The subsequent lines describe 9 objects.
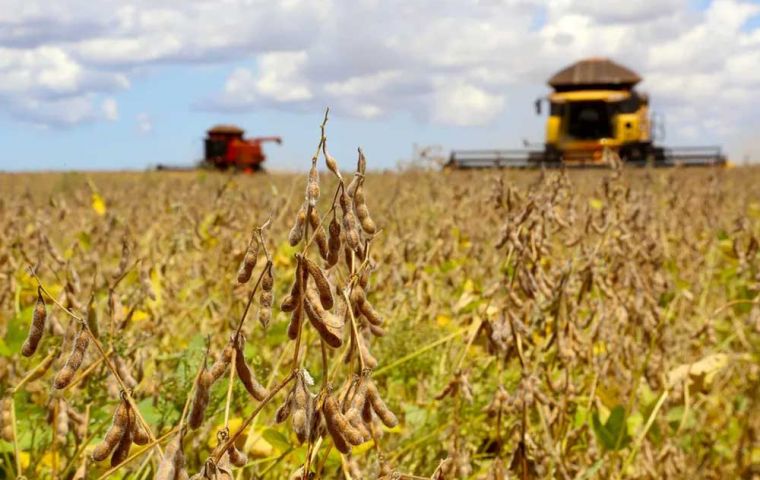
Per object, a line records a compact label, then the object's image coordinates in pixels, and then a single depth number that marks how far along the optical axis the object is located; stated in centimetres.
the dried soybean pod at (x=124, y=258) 216
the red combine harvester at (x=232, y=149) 3372
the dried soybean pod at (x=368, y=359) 130
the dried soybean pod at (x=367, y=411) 124
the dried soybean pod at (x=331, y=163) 115
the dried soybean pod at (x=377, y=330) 140
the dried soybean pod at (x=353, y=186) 123
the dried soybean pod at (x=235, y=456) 112
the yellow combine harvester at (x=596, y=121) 2623
